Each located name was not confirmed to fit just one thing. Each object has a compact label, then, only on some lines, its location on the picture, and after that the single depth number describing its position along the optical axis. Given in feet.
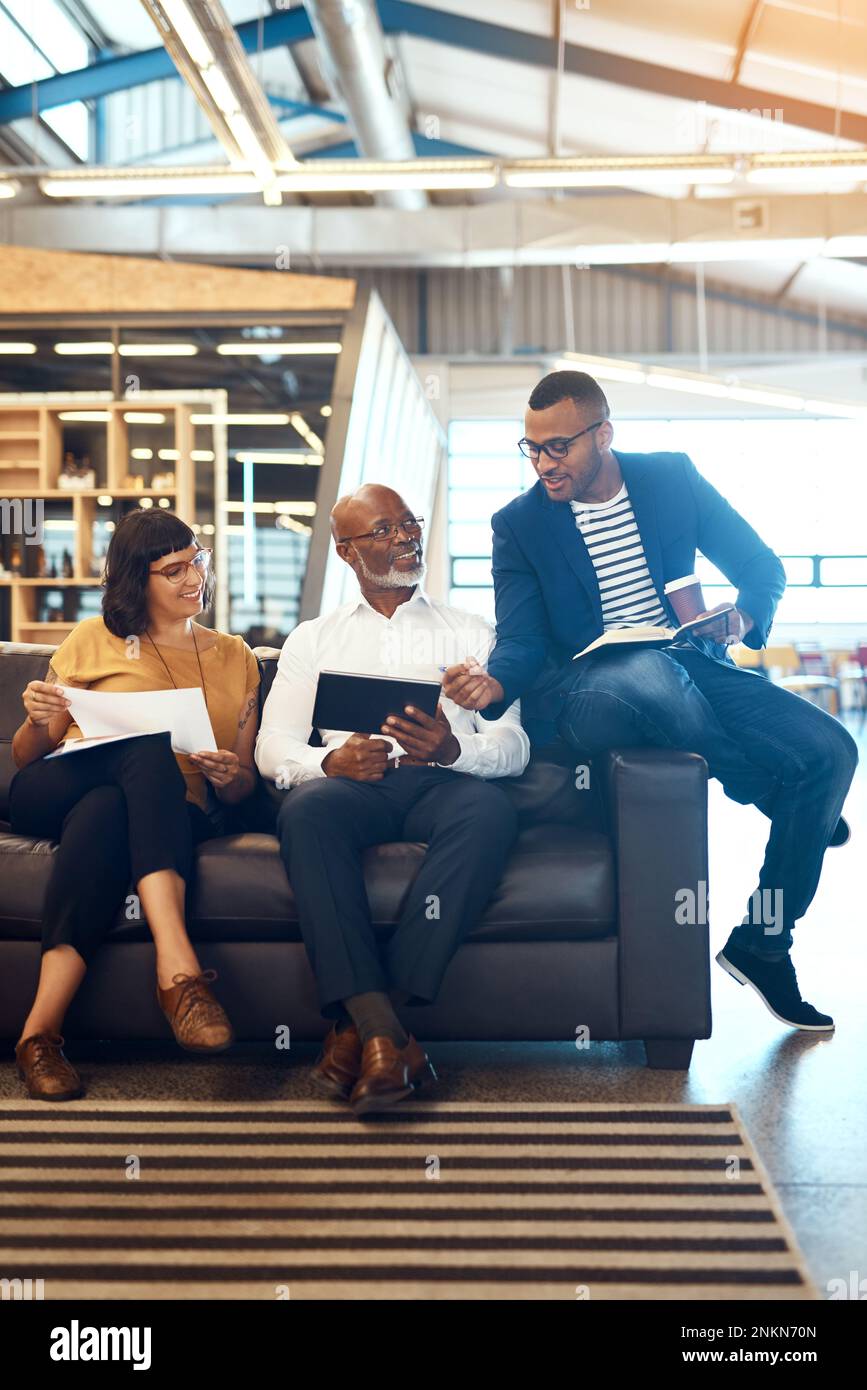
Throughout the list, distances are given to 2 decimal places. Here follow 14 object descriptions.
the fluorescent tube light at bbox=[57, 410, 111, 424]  24.79
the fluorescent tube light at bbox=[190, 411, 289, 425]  25.53
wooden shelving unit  24.40
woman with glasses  7.24
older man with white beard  6.91
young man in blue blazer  8.20
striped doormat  5.09
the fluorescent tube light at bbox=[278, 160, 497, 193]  19.31
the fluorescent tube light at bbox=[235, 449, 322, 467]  25.85
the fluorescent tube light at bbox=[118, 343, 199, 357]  24.14
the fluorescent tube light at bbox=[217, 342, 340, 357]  23.76
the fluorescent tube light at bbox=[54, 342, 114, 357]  24.28
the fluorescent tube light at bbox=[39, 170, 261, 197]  19.74
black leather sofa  7.62
